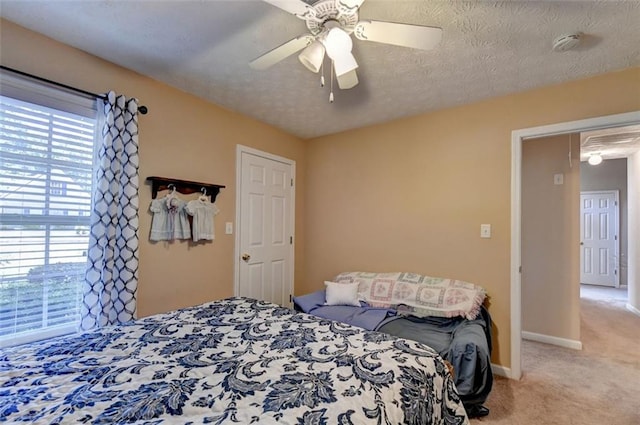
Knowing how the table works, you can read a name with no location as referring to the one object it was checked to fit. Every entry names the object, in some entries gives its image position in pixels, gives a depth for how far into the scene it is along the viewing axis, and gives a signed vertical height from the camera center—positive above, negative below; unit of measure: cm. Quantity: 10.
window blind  172 +5
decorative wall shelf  238 +26
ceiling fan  132 +89
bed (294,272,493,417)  190 -80
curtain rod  168 +80
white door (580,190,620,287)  573 -27
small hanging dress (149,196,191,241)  238 -3
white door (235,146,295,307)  313 -10
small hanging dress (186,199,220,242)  258 -1
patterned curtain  193 -7
